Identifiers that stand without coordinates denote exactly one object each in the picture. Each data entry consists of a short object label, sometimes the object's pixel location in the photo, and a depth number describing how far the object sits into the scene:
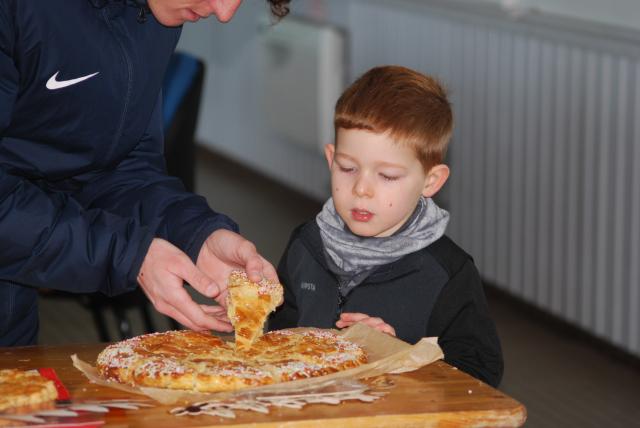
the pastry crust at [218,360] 1.76
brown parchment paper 1.74
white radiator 3.33
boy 2.04
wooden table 1.68
